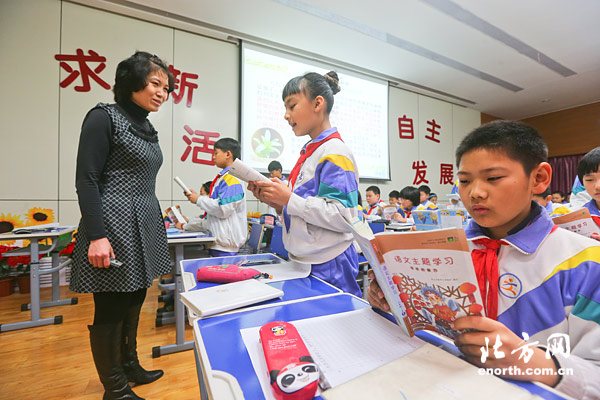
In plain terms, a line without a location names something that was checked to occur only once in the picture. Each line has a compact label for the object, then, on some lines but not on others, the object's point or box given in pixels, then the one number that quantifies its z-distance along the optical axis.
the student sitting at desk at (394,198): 4.73
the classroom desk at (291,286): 0.76
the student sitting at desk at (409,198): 4.24
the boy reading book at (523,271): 0.41
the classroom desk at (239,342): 0.40
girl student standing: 0.92
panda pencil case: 0.38
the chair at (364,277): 2.38
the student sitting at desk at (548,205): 1.55
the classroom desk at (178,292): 1.82
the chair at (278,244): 1.67
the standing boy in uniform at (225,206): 2.12
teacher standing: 1.03
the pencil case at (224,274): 0.89
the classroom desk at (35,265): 2.10
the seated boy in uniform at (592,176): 1.37
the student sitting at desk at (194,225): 2.49
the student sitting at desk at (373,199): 4.39
